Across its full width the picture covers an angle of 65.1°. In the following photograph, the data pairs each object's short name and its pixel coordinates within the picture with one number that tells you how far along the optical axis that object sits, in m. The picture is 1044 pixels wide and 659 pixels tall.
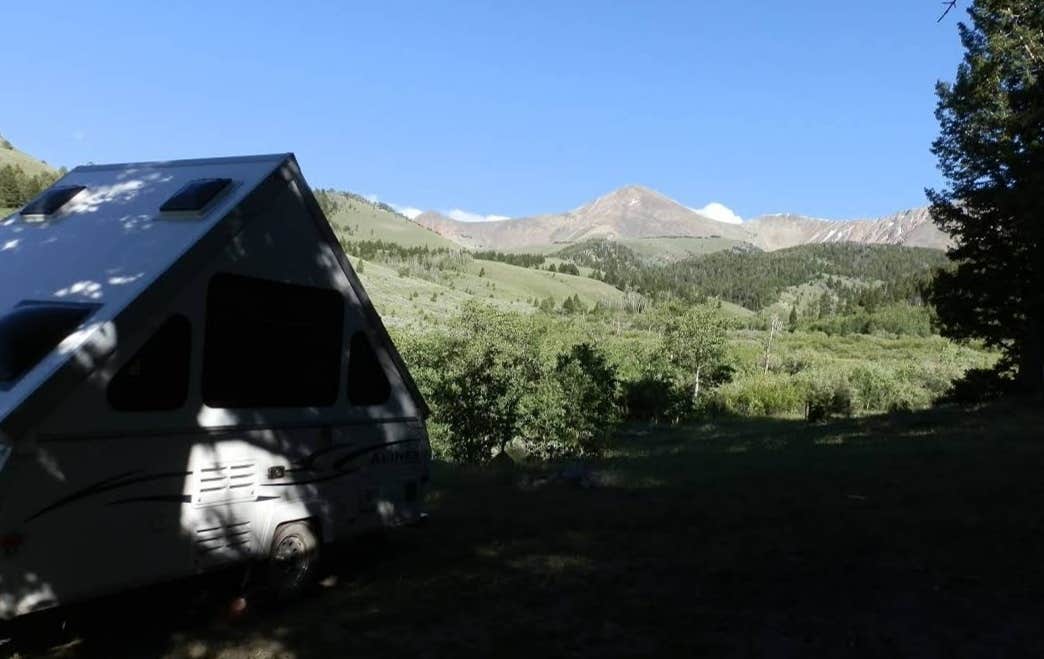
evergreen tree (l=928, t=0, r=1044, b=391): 24.25
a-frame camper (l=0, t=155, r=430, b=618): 4.98
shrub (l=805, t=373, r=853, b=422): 40.02
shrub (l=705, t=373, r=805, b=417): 52.97
